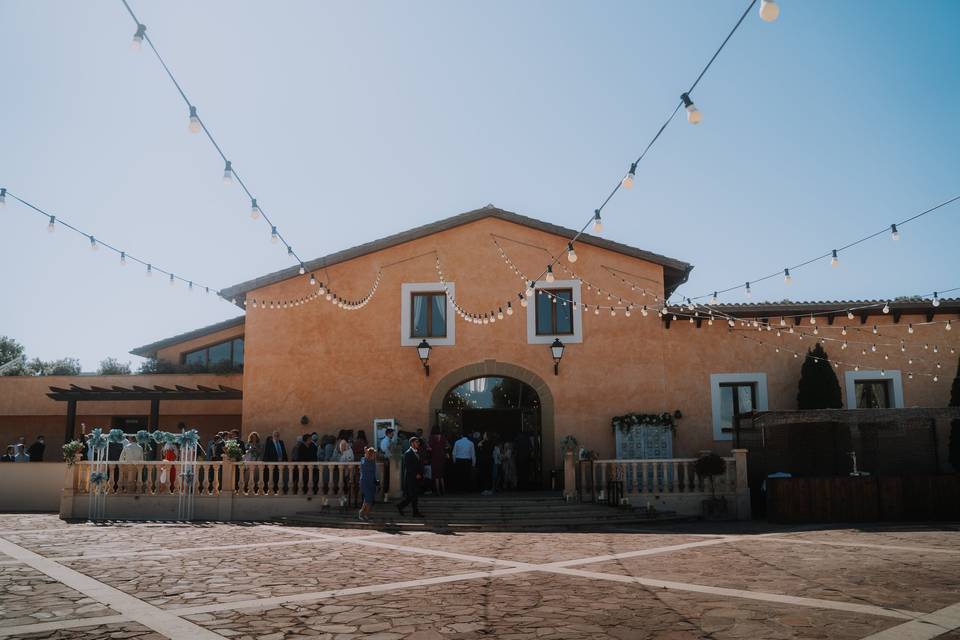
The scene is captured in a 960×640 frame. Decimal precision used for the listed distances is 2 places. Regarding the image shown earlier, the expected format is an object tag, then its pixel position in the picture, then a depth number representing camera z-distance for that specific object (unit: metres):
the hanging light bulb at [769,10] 5.87
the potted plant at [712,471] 15.97
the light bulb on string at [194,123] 8.67
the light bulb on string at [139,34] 7.18
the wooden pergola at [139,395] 22.28
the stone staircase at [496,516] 14.21
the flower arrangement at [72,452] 16.41
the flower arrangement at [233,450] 16.18
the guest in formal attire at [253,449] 16.73
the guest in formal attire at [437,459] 16.91
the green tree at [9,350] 44.97
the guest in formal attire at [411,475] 14.23
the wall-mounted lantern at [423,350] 18.47
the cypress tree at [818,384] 17.98
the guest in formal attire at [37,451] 20.66
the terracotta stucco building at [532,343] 18.69
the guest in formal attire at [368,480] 14.64
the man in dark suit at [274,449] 17.12
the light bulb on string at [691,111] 7.73
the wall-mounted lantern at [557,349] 18.44
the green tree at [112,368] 27.61
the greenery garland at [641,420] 18.12
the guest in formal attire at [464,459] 17.12
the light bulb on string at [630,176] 9.53
